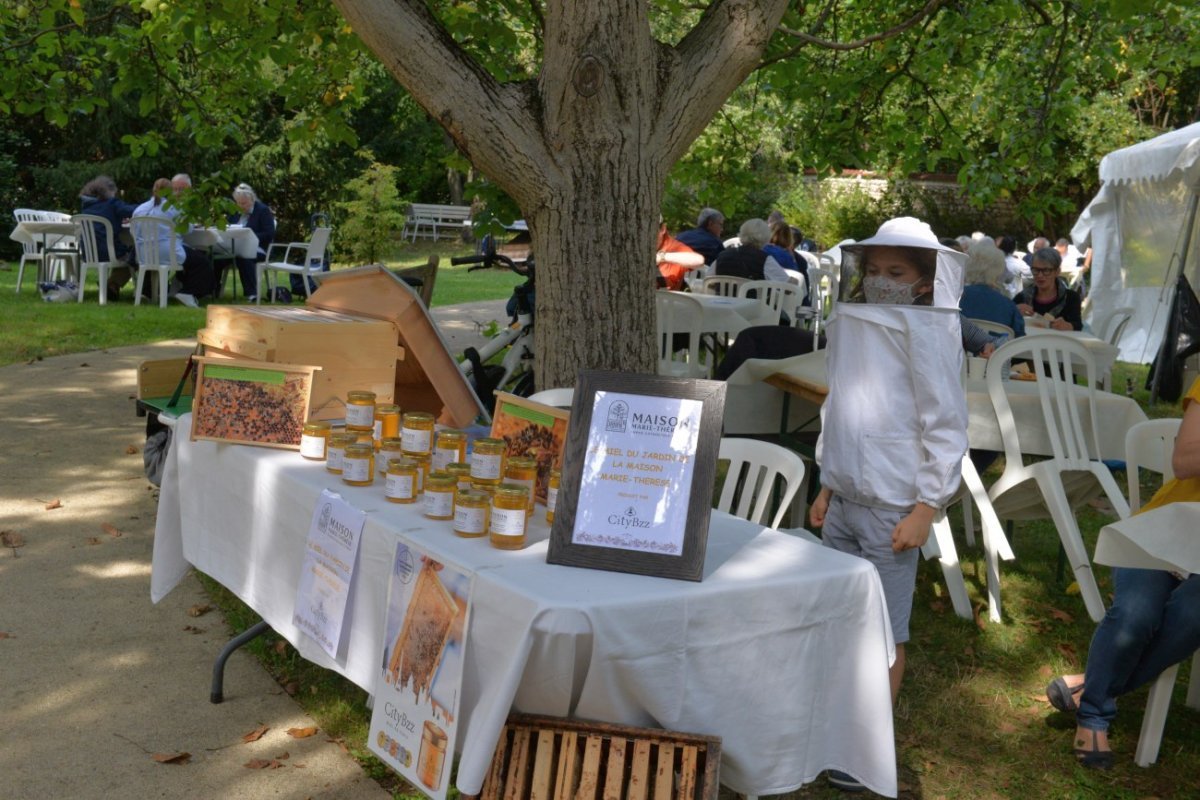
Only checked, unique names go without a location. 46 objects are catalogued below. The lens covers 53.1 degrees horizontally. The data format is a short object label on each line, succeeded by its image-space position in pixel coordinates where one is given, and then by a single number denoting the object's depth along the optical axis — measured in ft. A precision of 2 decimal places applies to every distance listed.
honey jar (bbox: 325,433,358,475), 11.32
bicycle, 23.71
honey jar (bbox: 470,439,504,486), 9.78
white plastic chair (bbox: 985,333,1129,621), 16.62
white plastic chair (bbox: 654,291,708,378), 28.27
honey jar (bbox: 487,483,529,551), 9.06
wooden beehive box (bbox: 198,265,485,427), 13.41
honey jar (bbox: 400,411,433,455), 10.94
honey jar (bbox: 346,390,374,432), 11.84
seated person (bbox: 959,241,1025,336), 25.07
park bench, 101.96
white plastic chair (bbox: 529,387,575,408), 14.34
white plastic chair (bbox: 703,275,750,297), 37.11
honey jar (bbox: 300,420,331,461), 11.96
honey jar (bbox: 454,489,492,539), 9.33
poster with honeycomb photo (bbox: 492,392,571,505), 10.54
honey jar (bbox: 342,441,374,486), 10.89
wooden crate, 8.32
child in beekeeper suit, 10.67
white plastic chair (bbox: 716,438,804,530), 12.35
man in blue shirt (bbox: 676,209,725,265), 43.11
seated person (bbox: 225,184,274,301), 50.62
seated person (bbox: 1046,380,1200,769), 12.10
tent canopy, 39.27
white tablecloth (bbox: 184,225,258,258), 47.44
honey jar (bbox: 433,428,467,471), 10.87
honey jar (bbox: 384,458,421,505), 10.39
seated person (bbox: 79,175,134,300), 47.24
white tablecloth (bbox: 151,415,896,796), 8.13
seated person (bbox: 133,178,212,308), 45.37
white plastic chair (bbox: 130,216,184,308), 45.03
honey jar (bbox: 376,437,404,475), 11.02
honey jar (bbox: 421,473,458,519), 9.85
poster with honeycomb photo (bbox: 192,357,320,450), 12.49
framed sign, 8.75
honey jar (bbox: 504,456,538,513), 9.68
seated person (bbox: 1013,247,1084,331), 33.01
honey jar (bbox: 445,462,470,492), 10.10
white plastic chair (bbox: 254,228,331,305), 47.93
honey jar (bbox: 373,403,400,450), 12.06
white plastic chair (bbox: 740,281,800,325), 35.81
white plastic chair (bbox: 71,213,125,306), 44.96
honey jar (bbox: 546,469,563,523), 9.89
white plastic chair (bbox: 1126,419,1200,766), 14.29
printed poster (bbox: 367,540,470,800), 8.48
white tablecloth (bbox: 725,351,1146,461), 17.95
